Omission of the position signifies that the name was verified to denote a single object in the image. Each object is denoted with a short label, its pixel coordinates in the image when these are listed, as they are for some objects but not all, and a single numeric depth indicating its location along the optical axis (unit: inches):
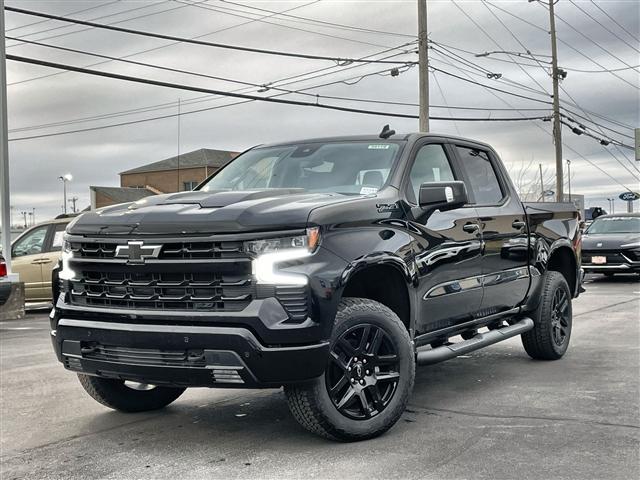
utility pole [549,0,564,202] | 1435.8
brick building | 3225.9
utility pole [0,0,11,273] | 500.4
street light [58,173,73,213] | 2139.0
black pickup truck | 164.2
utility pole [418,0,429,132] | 926.4
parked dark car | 690.2
